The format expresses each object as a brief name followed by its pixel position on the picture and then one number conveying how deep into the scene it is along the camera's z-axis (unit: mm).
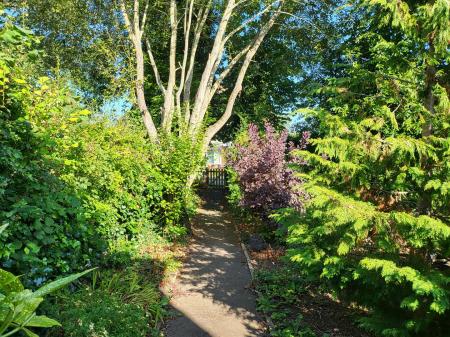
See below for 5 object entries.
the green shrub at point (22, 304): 997
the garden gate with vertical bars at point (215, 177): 25147
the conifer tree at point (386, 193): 3605
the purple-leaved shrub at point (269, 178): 9516
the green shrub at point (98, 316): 3691
